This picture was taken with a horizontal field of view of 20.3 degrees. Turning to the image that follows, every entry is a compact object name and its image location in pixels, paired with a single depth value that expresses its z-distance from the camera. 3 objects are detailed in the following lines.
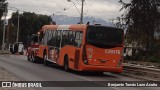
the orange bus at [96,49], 23.75
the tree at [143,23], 55.38
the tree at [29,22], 107.31
